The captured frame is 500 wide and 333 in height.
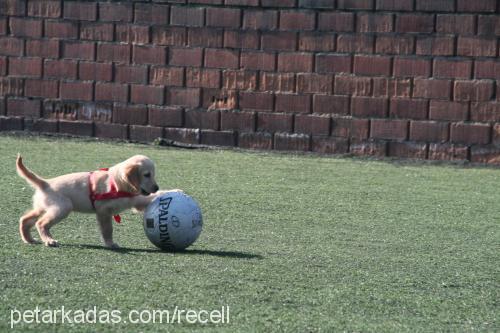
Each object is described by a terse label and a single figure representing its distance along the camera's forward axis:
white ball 14.50
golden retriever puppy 14.70
